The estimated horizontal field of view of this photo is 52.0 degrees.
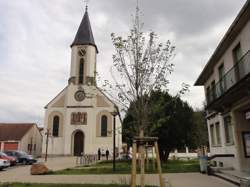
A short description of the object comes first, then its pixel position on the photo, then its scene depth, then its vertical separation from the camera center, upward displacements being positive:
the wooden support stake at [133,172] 6.65 -0.55
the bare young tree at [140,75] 8.62 +2.50
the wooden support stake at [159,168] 6.99 -0.48
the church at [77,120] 40.25 +4.88
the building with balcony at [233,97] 12.88 +2.71
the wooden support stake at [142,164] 6.95 -0.38
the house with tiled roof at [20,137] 45.31 +2.79
